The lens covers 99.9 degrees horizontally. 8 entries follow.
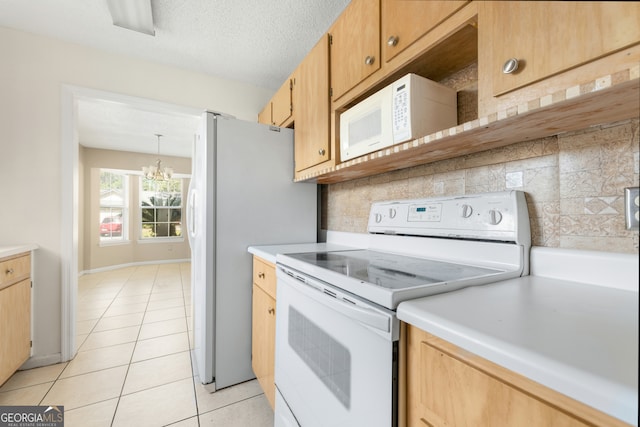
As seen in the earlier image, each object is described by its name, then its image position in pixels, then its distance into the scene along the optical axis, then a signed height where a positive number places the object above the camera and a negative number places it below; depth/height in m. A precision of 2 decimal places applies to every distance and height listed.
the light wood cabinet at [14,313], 1.62 -0.64
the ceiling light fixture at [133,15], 1.70 +1.34
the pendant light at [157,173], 4.46 +0.72
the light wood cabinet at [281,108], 2.00 +0.88
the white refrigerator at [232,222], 1.70 -0.05
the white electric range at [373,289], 0.69 -0.23
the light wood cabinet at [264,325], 1.45 -0.64
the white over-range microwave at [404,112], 1.01 +0.41
